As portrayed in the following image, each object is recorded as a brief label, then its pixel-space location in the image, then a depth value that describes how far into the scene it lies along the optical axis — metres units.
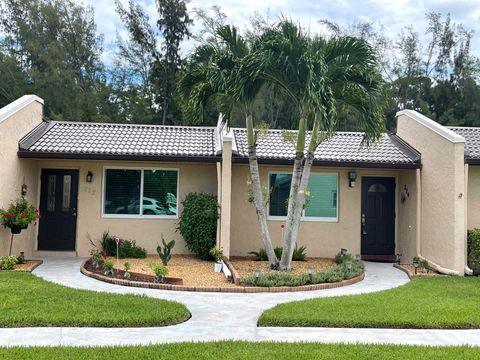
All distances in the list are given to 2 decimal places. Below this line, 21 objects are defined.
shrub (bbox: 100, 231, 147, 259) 11.77
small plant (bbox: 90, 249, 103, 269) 9.97
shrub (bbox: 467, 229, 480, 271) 10.34
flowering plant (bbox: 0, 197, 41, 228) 10.27
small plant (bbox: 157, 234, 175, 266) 9.55
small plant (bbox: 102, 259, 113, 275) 9.30
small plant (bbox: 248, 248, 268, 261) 11.80
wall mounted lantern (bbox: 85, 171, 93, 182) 12.42
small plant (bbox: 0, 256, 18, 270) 9.72
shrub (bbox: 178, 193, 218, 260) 11.38
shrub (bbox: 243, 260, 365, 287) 8.70
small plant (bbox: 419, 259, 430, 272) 10.55
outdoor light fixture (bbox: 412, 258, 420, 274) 10.72
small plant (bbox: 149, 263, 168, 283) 8.70
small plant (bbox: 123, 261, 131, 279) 9.12
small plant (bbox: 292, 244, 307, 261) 11.84
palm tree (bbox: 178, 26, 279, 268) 9.58
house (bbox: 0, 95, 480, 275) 11.41
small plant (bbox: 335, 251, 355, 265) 11.13
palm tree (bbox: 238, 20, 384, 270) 8.89
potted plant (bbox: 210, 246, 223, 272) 10.25
